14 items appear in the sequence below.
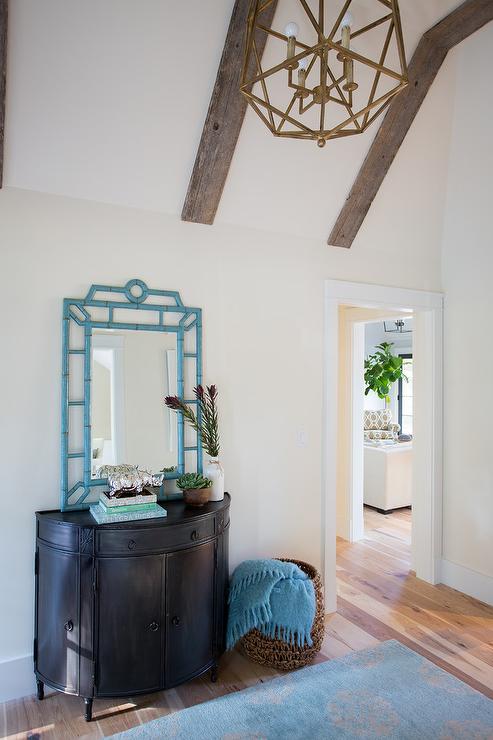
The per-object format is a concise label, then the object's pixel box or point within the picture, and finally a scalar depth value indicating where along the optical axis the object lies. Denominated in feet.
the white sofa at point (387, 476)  18.26
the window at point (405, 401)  27.76
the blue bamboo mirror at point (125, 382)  8.55
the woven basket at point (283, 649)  8.87
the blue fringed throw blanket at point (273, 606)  8.80
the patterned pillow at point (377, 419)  20.88
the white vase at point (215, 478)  9.04
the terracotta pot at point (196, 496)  8.73
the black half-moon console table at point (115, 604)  7.58
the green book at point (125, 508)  7.92
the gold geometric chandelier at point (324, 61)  4.94
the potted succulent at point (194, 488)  8.74
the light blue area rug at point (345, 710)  7.37
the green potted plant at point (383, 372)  21.25
